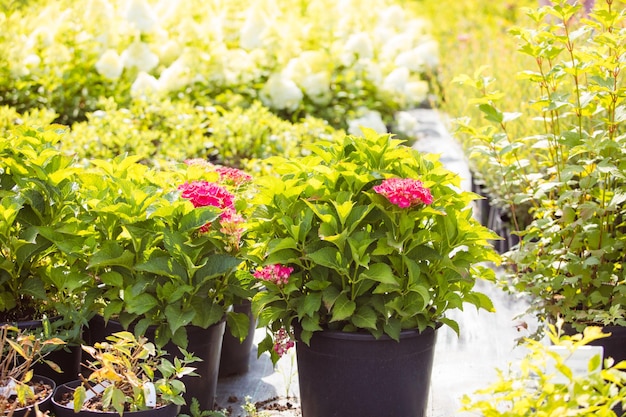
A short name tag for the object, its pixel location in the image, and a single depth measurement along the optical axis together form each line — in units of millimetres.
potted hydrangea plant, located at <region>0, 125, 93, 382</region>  2932
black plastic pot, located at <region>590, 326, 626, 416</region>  3203
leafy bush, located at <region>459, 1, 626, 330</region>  3104
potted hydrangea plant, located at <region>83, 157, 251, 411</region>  2822
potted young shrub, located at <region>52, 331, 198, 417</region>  2422
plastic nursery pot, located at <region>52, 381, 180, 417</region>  2462
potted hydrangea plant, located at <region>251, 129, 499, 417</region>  2777
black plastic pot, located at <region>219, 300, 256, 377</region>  3549
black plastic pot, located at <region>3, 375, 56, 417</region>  2471
